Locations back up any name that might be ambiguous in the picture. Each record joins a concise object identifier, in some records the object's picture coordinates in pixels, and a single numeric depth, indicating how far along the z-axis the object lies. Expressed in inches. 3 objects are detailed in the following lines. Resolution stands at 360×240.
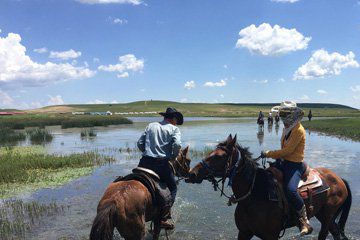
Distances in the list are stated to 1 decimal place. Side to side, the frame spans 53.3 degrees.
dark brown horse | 246.2
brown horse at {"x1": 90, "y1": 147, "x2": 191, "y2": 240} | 221.9
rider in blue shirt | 289.3
